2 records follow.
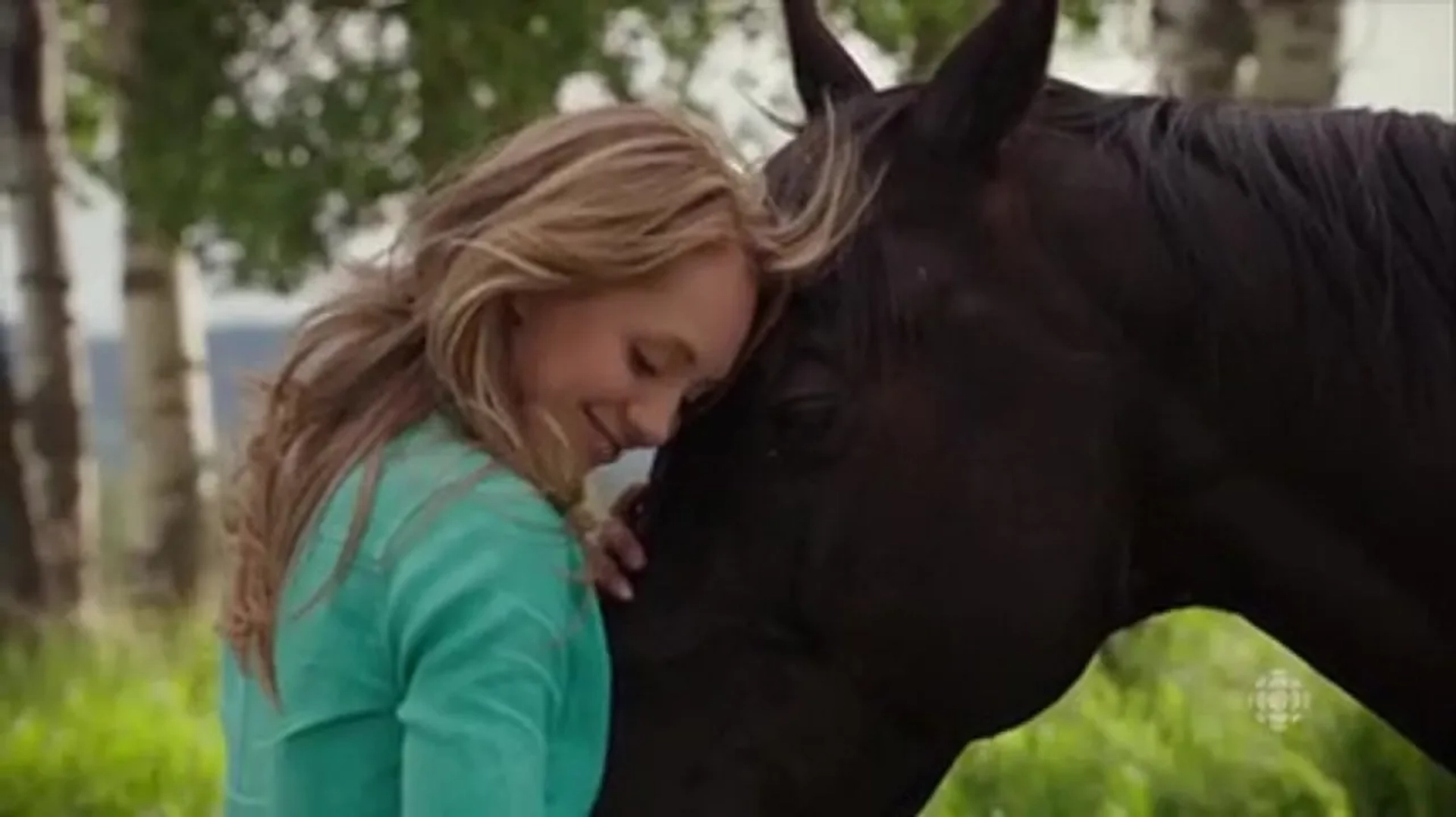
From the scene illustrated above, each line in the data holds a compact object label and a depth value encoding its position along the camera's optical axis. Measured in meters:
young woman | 3.81
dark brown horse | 4.23
